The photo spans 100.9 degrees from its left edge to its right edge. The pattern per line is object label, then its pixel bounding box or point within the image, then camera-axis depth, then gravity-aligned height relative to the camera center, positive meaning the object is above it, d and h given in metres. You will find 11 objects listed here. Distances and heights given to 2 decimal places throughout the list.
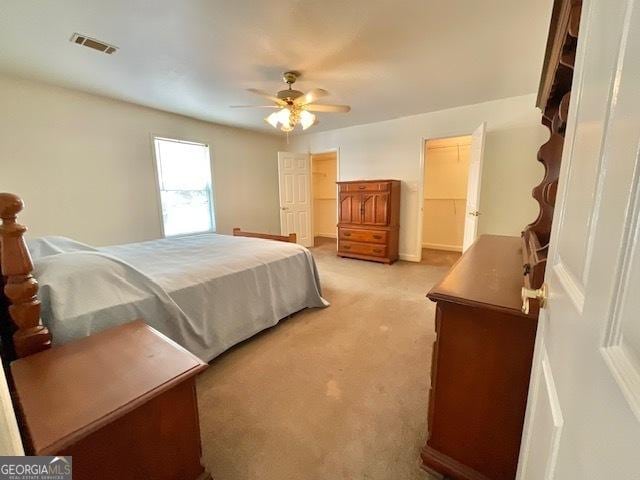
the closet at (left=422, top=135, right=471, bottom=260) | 5.09 +0.00
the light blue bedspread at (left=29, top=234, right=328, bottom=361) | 1.33 -0.58
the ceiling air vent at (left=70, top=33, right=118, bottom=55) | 2.09 +1.25
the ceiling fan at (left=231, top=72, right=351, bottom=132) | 2.56 +0.92
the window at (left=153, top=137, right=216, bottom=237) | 4.11 +0.19
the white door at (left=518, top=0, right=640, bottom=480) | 0.29 -0.11
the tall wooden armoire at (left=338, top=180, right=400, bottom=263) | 4.42 -0.40
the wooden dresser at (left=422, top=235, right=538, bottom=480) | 0.97 -0.71
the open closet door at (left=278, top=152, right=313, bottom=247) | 5.28 +0.06
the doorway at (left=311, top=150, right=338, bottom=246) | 6.95 -0.01
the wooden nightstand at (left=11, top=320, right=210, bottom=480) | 0.79 -0.65
